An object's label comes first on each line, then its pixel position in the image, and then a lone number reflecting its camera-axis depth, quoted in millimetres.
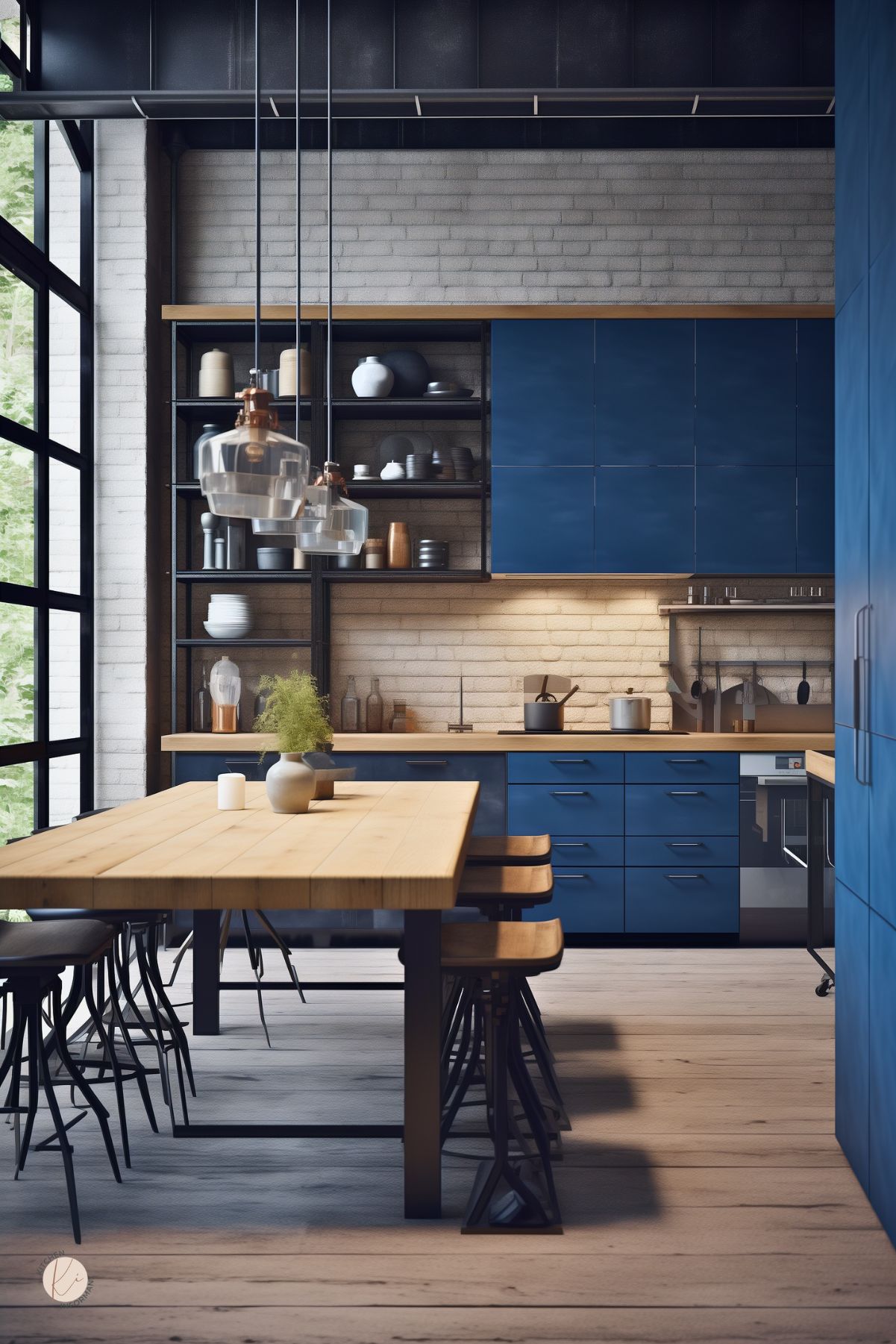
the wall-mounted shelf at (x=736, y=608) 5789
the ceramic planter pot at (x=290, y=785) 3475
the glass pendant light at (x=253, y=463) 2740
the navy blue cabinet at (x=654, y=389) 5750
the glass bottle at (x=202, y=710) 5941
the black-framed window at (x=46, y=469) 5117
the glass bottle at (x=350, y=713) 5969
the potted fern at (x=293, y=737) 3484
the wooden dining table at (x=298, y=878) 2422
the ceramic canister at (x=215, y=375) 5797
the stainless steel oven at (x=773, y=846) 5441
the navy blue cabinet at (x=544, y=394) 5742
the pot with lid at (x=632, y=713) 5824
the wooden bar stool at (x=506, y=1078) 2650
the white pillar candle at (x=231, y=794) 3699
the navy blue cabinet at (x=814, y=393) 5734
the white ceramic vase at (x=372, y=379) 5742
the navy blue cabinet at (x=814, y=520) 5738
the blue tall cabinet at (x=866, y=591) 2586
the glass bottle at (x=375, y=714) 5996
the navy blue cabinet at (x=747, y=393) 5738
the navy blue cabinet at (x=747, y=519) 5738
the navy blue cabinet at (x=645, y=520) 5750
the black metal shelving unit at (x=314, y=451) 5738
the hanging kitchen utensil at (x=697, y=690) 6066
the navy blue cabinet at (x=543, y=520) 5754
